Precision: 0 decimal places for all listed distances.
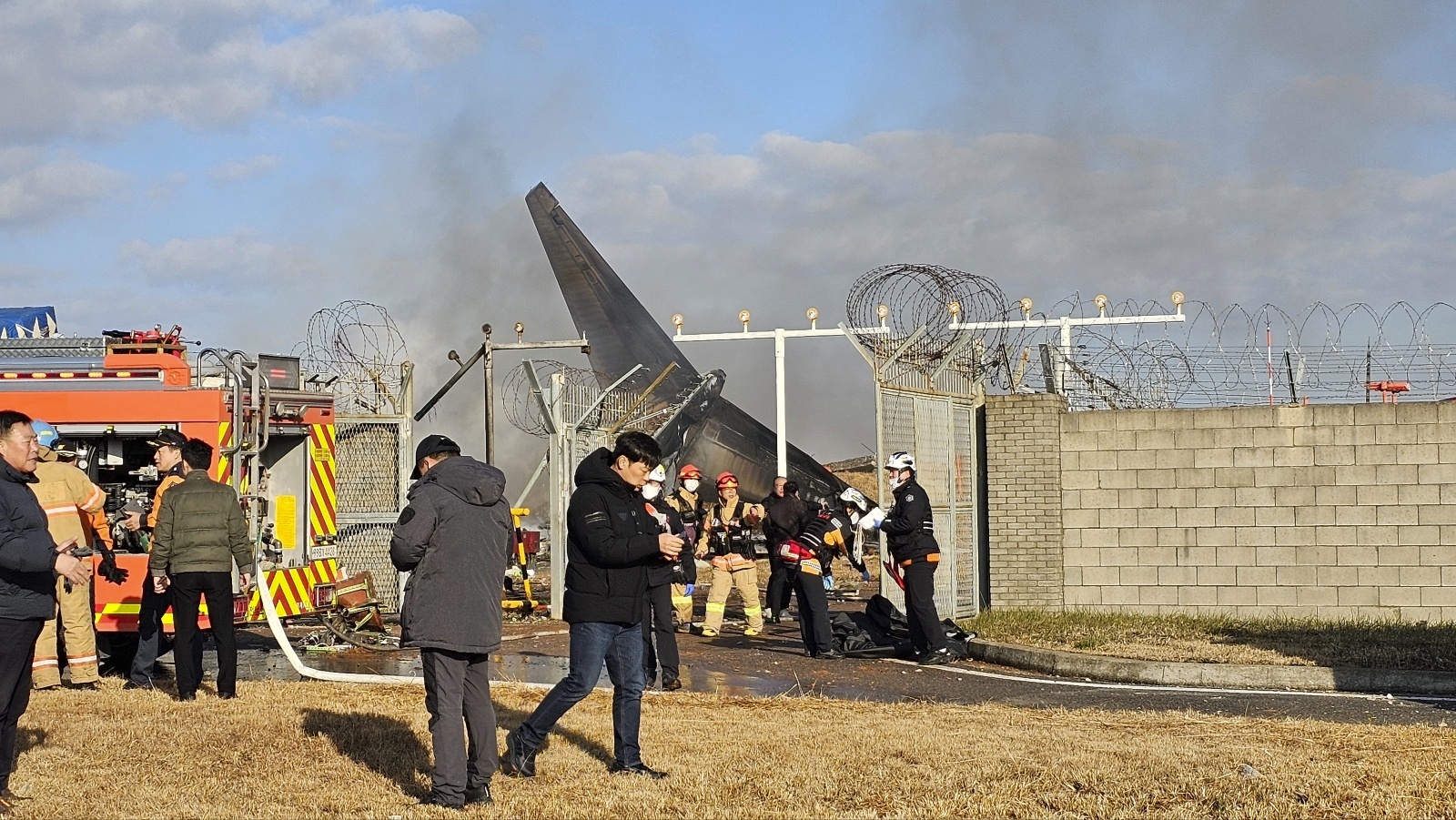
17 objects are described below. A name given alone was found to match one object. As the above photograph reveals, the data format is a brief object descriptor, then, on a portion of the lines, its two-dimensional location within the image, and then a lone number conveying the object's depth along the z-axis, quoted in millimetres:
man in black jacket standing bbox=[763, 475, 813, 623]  14461
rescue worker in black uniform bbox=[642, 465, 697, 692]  10953
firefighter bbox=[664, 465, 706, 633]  15656
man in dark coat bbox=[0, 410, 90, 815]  6660
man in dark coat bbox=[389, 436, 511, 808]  6621
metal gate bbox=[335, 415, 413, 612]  17516
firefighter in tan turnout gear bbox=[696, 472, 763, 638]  15070
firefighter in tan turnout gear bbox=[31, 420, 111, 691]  10344
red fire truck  12039
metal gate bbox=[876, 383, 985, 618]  15359
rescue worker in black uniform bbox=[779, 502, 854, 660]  13023
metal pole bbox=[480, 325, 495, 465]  21625
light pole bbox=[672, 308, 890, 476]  27750
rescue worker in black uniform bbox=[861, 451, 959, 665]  12688
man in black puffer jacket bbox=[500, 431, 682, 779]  7117
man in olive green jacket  9953
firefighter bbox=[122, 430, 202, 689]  10820
